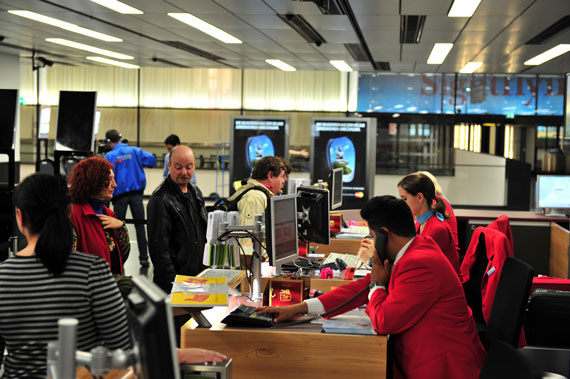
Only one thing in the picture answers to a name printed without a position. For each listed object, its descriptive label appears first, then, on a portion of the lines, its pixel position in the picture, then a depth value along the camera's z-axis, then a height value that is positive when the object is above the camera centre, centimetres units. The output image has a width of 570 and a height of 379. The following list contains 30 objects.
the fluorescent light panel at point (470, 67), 1242 +177
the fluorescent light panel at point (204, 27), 838 +171
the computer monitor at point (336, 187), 726 -32
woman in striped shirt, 193 -39
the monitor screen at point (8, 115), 669 +35
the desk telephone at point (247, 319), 302 -72
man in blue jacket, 877 -40
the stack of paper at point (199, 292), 280 -58
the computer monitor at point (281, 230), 375 -41
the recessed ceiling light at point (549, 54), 993 +170
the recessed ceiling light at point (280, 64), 1311 +184
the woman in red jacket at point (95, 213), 376 -34
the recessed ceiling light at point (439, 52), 1022 +173
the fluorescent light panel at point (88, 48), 1121 +183
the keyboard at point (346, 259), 499 -75
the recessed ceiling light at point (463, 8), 694 +160
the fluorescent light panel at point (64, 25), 863 +174
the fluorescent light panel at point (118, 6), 756 +166
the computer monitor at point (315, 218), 482 -43
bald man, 447 -47
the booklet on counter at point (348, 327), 299 -75
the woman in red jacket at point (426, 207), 464 -33
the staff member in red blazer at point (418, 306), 283 -61
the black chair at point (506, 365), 181 -59
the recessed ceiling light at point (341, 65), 1313 +185
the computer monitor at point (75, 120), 699 +32
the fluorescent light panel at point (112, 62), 1387 +191
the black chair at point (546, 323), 402 -95
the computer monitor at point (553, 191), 834 -34
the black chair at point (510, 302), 285 -61
